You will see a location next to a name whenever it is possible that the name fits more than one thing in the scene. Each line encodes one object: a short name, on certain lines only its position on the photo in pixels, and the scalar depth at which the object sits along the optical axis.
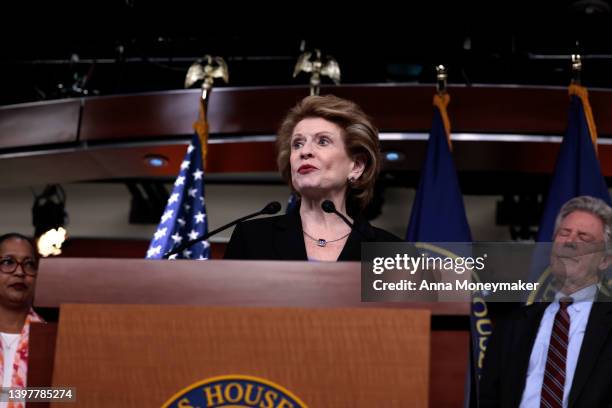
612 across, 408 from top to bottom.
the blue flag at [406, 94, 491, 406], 6.79
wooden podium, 2.35
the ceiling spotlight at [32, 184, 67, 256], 11.70
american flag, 6.58
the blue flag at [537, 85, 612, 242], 6.69
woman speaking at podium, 4.13
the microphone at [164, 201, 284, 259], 3.41
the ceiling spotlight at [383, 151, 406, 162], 8.24
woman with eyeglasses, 4.97
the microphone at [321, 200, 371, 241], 3.70
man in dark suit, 4.17
